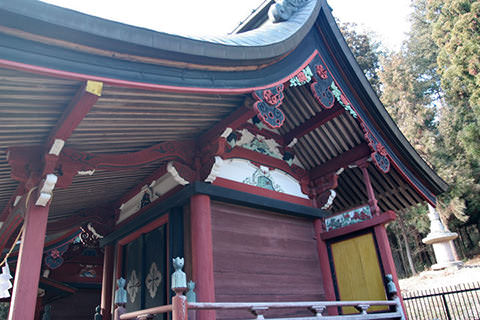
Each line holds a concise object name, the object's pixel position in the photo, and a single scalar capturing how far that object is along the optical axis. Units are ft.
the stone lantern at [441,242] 68.03
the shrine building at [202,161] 11.98
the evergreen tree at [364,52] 125.79
